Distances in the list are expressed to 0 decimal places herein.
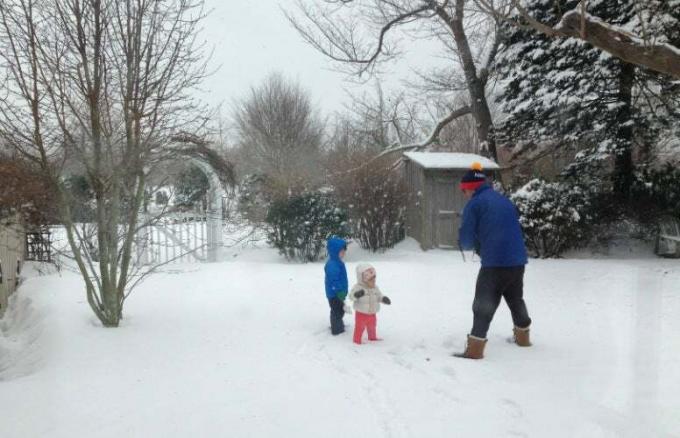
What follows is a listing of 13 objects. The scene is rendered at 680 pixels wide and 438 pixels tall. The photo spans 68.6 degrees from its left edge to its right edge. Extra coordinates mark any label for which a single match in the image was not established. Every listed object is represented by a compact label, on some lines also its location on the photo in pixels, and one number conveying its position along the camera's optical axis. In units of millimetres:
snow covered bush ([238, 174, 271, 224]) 12250
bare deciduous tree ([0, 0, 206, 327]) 4844
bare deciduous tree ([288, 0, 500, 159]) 13688
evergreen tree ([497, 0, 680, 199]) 10531
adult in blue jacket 4301
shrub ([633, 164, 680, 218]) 10125
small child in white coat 4875
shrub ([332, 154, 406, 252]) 11758
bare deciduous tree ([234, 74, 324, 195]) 26125
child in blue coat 5176
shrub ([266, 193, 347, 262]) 10906
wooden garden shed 12094
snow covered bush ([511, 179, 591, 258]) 9539
